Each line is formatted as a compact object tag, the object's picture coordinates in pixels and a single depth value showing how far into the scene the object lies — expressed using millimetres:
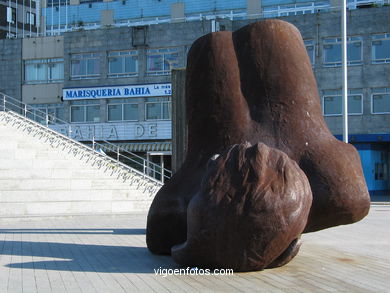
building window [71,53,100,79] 39062
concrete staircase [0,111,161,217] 20141
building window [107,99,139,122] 37969
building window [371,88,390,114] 33478
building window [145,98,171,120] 37031
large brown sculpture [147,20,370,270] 8750
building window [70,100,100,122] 38781
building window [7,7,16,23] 56762
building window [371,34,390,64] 33656
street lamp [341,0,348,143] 16042
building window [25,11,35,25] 60197
